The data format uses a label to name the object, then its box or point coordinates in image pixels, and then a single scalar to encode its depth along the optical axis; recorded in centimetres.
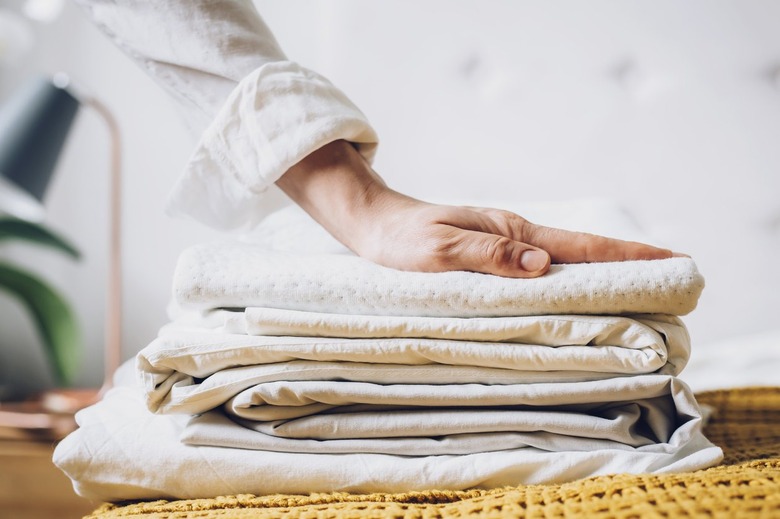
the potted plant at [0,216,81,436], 132
